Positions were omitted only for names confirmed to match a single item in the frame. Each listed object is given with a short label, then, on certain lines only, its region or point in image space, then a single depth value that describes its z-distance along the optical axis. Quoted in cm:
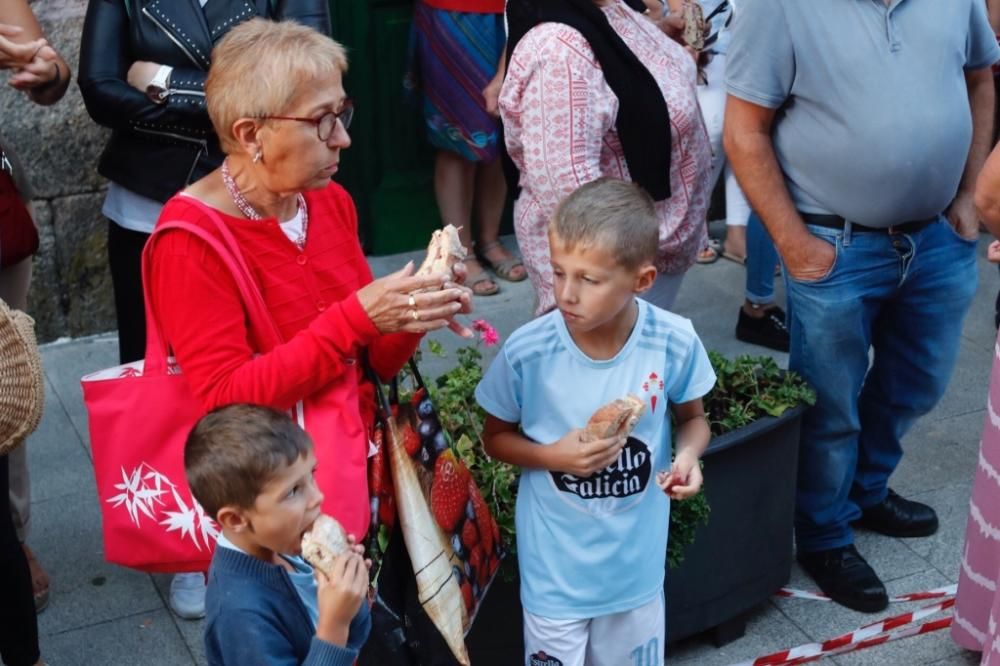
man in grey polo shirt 383
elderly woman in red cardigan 283
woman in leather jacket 386
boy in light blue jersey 304
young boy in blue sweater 242
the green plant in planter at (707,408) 359
